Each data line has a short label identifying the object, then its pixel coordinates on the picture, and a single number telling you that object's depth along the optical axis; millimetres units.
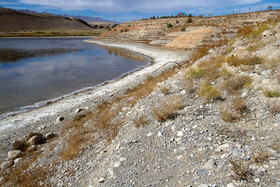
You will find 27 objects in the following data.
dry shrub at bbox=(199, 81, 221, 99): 6617
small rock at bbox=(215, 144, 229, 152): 4123
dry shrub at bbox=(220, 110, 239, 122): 5133
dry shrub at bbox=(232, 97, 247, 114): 5434
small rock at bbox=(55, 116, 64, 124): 10502
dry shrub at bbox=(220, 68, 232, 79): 7864
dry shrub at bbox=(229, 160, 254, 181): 3226
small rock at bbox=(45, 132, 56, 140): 8861
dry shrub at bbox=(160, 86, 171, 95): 8509
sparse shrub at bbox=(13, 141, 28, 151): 8199
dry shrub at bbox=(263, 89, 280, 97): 5350
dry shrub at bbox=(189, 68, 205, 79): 9016
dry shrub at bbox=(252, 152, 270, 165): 3443
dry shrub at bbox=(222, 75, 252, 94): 6752
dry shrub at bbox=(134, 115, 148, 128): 6457
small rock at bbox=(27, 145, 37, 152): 7892
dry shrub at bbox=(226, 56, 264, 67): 8188
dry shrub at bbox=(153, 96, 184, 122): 6332
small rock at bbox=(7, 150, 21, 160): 7609
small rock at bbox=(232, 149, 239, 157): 3814
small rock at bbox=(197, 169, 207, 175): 3672
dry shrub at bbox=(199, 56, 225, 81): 8523
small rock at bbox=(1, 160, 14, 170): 7028
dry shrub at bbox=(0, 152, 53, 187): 5730
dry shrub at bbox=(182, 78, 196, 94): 7791
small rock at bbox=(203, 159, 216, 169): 3756
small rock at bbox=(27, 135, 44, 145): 8422
